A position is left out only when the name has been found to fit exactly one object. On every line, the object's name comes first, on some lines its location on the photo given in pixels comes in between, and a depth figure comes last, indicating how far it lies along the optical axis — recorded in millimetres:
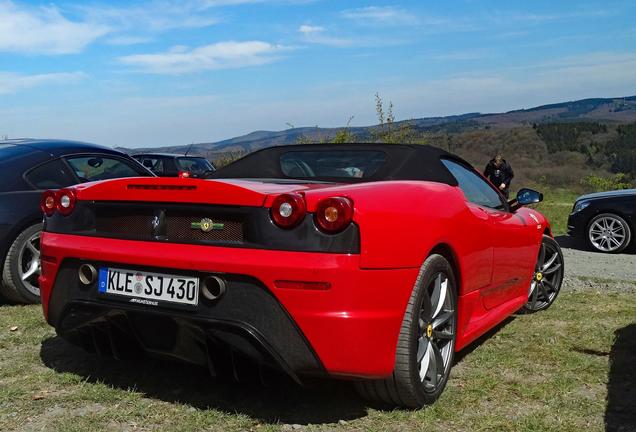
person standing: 13680
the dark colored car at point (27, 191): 4891
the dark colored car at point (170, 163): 13500
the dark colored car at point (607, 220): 9555
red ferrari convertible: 2592
